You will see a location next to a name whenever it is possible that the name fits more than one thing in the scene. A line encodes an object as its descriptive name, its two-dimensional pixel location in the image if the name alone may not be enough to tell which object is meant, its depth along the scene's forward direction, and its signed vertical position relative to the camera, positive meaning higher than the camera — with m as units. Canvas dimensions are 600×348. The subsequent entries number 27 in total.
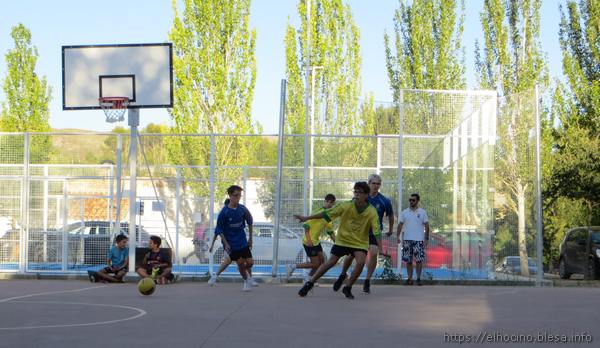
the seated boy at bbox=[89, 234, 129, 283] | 21.14 -1.42
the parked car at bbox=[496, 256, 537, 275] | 21.91 -1.41
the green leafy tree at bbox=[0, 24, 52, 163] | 45.44 +4.19
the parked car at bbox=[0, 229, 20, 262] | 23.18 -1.17
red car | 21.98 -1.16
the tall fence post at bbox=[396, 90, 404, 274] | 21.91 +0.43
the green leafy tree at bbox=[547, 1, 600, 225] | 27.48 +3.51
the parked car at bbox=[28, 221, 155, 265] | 23.08 -1.14
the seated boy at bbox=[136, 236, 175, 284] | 20.34 -1.37
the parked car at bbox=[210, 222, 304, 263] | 22.09 -1.07
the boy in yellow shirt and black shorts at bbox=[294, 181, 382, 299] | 15.84 -0.51
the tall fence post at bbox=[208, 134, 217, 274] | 22.11 -0.01
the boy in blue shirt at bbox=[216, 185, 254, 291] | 18.19 -0.60
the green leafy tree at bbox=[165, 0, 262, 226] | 36.84 +4.37
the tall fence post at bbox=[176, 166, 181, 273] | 22.72 -0.31
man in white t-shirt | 20.56 -0.76
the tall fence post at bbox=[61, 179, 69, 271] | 23.02 -0.90
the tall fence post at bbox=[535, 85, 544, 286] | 21.29 -0.09
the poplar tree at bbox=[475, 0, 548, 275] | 41.44 +5.74
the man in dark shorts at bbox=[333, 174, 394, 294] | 17.00 -0.29
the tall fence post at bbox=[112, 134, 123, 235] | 22.25 +0.20
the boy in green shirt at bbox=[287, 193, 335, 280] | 18.72 -0.89
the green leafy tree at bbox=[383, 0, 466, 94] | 41.09 +5.73
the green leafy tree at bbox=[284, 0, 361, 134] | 43.66 +5.83
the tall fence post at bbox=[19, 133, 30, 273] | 22.94 -0.69
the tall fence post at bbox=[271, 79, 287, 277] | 20.97 +0.04
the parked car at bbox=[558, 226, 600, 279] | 25.16 -1.36
